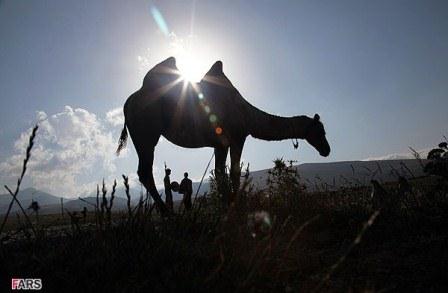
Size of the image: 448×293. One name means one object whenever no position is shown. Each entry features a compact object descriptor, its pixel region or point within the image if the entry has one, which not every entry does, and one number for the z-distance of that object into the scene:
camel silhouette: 7.41
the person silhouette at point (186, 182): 12.29
